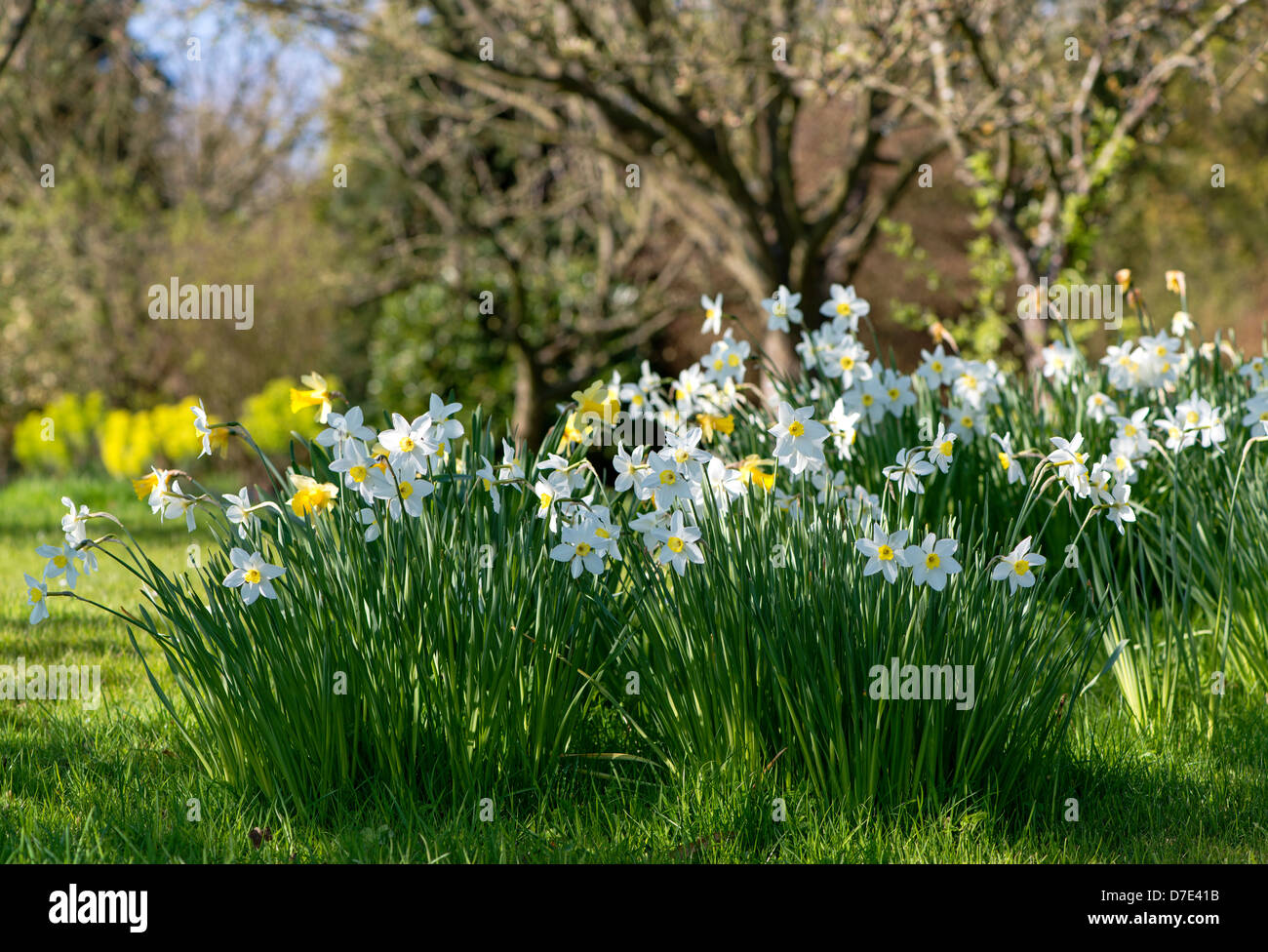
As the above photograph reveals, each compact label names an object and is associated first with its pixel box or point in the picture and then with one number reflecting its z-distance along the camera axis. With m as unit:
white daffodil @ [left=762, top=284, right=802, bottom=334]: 3.93
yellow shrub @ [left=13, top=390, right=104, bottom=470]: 9.46
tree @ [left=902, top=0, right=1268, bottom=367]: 6.63
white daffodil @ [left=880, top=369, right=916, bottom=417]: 4.00
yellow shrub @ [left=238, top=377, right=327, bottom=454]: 9.27
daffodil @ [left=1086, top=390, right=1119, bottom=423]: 3.99
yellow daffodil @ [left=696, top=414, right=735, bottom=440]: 3.11
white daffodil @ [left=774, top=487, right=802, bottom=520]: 2.85
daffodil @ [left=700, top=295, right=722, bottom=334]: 4.00
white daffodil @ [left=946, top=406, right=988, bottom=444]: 4.02
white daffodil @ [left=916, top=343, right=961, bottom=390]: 4.19
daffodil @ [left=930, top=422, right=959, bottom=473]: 2.86
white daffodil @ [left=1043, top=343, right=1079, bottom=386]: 4.52
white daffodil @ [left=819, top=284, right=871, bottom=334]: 3.96
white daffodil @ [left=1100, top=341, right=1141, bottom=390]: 4.13
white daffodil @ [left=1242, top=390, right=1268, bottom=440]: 3.47
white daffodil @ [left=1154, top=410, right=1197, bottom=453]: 3.38
